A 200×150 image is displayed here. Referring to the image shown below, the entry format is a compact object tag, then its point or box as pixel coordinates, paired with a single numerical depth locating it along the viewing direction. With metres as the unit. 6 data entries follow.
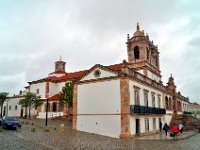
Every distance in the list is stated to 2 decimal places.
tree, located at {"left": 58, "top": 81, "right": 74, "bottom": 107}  25.15
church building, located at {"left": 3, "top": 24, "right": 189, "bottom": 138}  17.68
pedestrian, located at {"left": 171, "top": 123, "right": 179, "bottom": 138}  16.14
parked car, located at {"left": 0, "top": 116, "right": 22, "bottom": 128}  17.03
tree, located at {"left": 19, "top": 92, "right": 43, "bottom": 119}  30.39
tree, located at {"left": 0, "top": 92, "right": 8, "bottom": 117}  37.79
